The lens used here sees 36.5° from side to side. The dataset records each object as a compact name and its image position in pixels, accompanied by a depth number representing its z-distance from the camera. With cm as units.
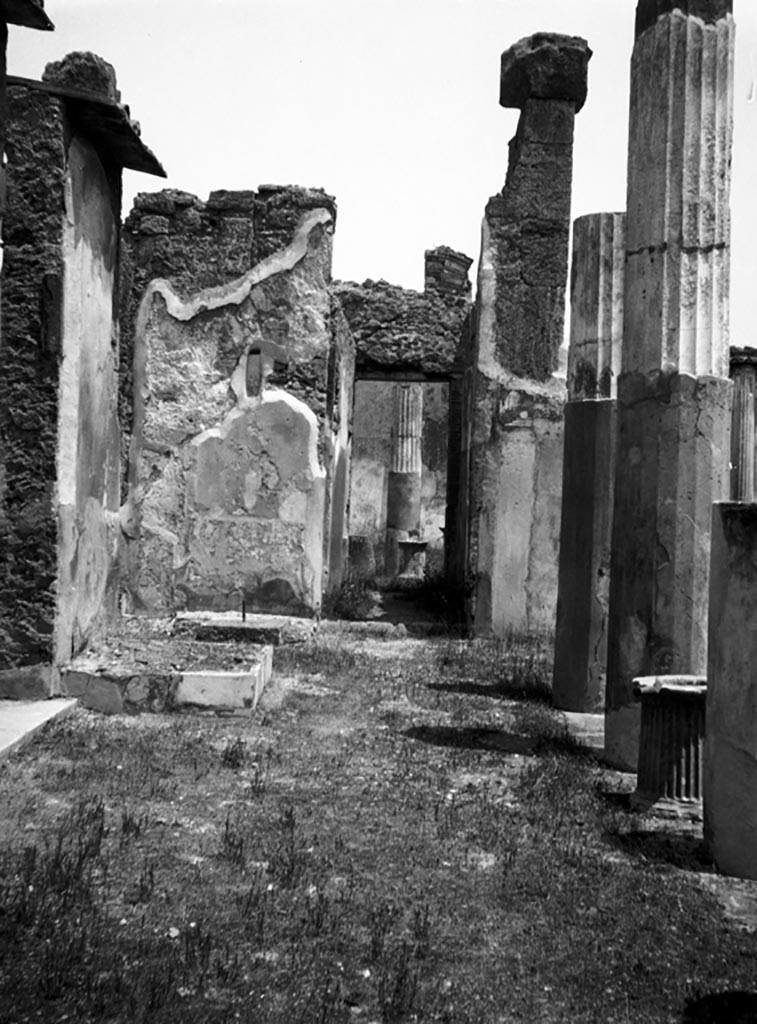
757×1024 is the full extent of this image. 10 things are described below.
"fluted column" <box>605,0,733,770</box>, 535
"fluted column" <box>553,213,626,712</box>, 696
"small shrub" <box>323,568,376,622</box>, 1141
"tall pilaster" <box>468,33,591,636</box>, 1020
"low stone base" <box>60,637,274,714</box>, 612
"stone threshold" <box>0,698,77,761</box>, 512
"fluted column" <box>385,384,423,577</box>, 2130
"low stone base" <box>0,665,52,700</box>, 600
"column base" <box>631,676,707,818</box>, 454
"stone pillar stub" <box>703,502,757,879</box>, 370
